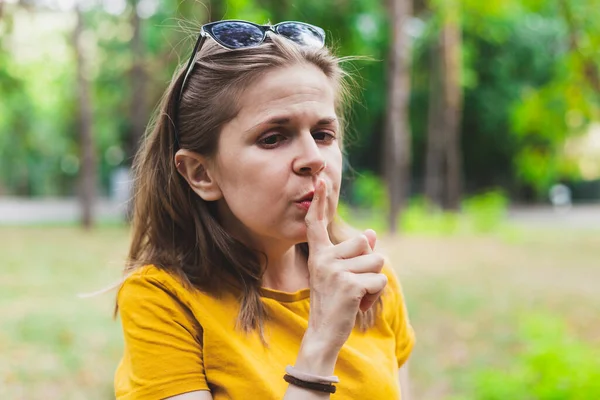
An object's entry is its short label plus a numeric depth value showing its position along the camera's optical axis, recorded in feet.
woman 4.58
